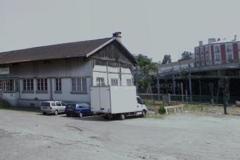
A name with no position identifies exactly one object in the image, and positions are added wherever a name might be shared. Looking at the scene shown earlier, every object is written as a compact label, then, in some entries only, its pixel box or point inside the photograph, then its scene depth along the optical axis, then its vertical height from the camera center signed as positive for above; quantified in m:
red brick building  118.31 +15.63
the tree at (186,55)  157.31 +18.44
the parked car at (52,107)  30.50 -0.79
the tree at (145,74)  52.56 +3.40
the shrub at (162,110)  31.23 -1.42
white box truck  26.33 -0.35
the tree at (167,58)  145.25 +15.78
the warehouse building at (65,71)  34.22 +3.04
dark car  28.81 -1.03
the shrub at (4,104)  39.47 -0.42
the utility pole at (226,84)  42.14 +1.05
